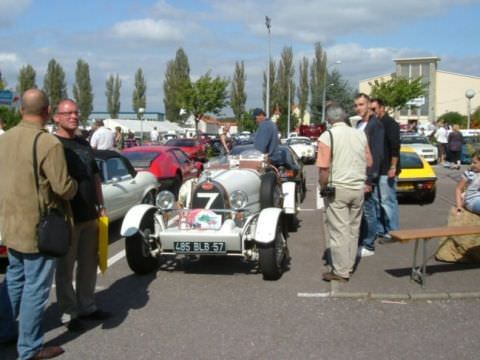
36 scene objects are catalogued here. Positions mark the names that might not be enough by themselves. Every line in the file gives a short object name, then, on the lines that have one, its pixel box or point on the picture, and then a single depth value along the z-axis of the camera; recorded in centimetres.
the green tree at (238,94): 6750
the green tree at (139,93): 7819
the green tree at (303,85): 7169
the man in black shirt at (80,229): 469
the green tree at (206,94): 4703
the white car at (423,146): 2448
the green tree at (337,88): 5714
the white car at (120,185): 895
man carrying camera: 618
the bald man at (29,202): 400
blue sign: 1454
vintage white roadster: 629
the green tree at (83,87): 7250
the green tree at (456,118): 5957
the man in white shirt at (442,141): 2538
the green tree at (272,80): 6472
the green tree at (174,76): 7000
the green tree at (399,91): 4809
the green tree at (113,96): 7756
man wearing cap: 969
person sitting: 689
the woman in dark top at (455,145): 2253
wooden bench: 599
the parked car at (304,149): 2770
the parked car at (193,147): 2425
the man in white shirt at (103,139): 1324
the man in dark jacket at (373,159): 755
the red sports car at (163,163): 1245
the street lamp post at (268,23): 3434
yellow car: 1247
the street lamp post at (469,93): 3117
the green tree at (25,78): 6906
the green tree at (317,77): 6381
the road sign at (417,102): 5568
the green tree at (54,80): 7000
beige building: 7669
